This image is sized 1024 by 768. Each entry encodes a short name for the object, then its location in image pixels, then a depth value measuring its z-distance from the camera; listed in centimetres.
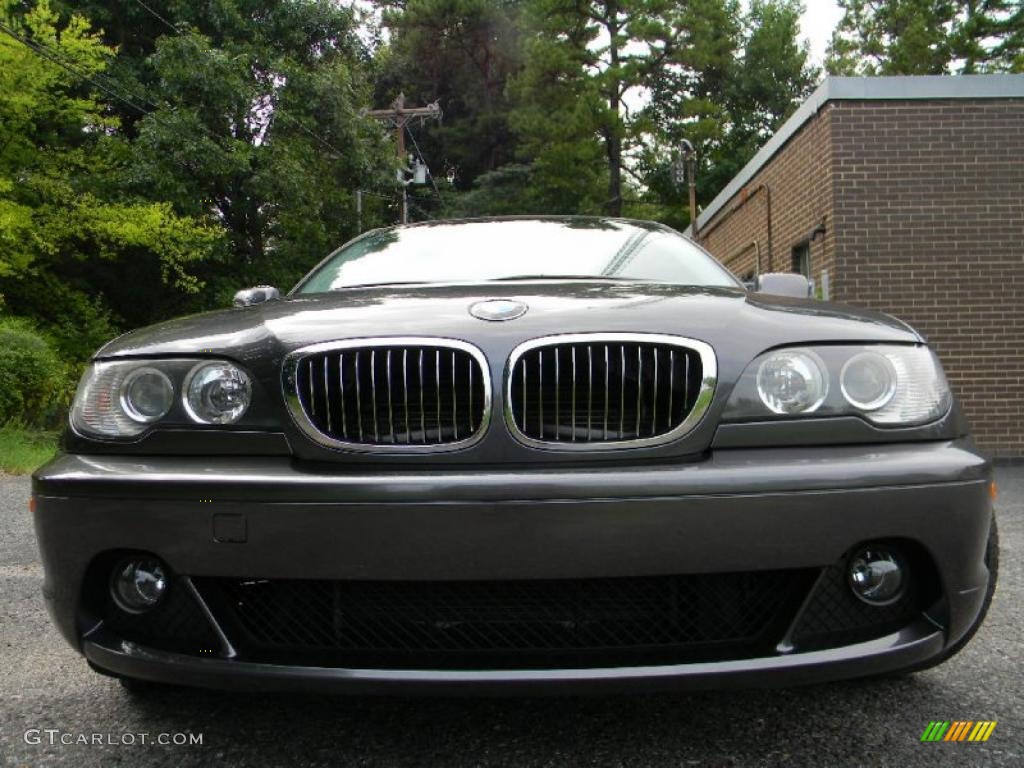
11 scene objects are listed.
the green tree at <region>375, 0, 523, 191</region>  3712
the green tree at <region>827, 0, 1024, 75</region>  2903
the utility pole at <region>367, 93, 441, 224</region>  2942
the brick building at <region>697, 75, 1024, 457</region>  853
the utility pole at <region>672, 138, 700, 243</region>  2026
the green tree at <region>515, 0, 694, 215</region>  2848
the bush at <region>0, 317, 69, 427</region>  1048
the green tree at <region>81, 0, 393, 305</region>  1736
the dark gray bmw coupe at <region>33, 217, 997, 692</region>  167
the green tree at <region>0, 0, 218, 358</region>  1395
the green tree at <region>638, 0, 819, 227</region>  3077
